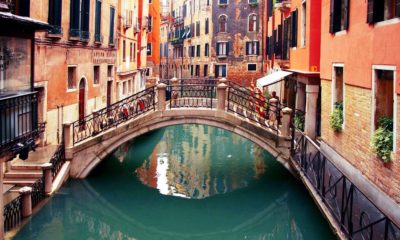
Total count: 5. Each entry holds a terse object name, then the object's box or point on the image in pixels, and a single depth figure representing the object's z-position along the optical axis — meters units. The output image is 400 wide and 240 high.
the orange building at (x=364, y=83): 8.89
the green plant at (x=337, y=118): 12.45
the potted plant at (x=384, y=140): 8.94
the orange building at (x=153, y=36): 40.57
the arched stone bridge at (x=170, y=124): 15.47
